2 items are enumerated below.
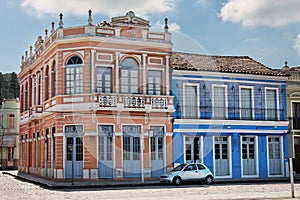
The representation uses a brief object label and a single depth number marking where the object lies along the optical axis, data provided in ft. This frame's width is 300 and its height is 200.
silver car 87.56
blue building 101.60
